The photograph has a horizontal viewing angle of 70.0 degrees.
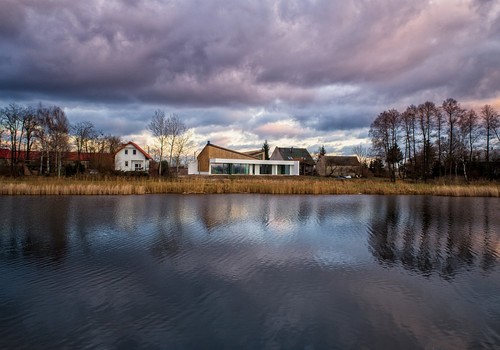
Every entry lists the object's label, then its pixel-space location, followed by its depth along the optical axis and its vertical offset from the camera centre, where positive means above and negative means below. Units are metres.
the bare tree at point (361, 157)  63.01 +3.24
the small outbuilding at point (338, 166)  56.49 +1.58
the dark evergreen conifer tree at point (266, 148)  78.03 +6.32
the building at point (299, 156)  61.20 +3.58
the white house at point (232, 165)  45.84 +1.62
